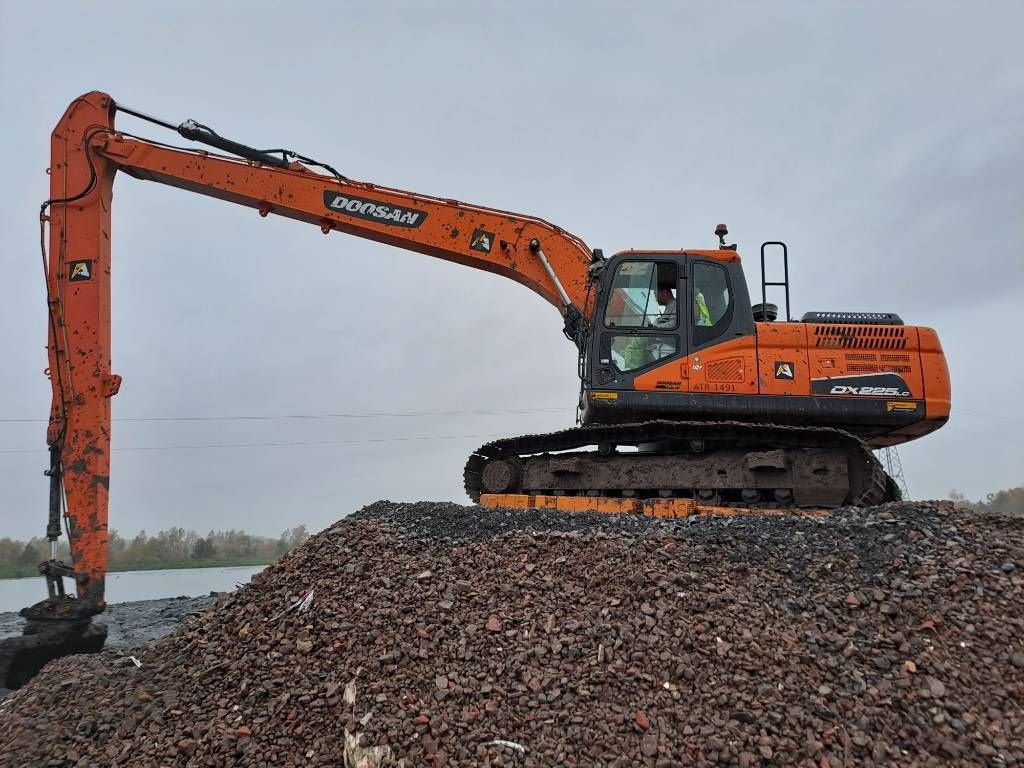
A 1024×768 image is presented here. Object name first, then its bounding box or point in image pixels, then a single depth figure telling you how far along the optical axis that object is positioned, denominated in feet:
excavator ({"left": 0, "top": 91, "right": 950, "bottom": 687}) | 26.43
